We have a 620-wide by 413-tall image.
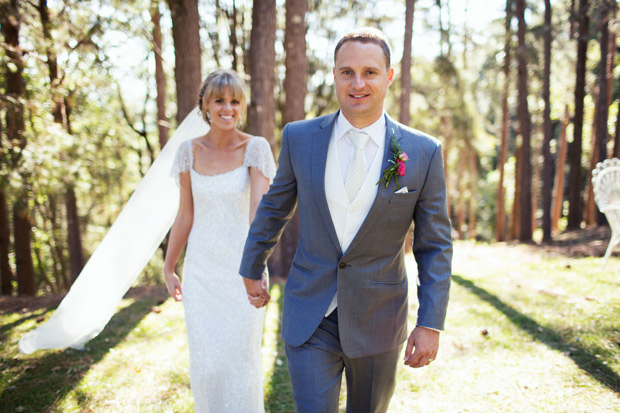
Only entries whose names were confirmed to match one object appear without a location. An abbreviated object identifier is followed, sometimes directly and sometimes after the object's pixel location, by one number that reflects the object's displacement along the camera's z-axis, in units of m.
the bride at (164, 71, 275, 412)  3.31
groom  2.21
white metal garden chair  7.36
